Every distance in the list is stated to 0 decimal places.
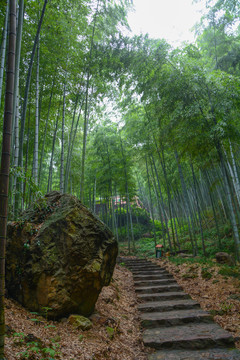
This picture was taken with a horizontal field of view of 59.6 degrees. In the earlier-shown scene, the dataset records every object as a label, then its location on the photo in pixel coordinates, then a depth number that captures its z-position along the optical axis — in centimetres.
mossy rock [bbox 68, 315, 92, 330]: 226
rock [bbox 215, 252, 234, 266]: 496
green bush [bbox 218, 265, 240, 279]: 418
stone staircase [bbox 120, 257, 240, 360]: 237
